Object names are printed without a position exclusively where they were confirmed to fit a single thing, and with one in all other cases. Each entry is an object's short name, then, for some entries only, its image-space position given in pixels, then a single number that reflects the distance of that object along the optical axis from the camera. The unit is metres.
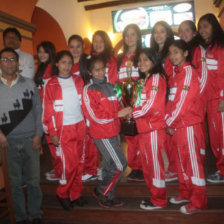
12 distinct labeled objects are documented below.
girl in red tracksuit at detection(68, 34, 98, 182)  2.76
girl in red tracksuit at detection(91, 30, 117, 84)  2.70
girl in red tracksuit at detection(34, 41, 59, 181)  2.90
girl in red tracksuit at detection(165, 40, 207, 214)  2.09
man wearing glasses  2.24
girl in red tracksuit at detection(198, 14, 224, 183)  2.40
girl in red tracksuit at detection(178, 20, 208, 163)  2.29
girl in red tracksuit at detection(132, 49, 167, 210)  2.17
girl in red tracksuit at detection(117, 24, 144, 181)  2.60
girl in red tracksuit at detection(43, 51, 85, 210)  2.32
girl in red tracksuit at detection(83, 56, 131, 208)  2.22
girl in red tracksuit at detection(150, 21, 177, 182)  2.55
